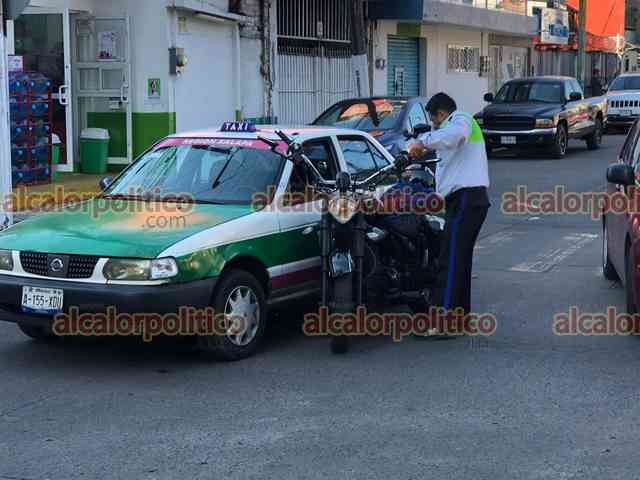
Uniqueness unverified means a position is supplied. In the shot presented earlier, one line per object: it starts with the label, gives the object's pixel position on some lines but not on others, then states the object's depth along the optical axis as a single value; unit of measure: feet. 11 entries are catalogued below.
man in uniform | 25.12
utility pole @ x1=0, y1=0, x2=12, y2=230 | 37.60
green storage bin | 55.11
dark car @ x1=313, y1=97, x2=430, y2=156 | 51.67
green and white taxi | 21.42
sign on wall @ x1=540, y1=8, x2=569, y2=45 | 124.16
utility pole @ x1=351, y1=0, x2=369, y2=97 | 67.97
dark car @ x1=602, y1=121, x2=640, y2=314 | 24.03
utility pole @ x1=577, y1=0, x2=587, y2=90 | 115.55
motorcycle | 23.65
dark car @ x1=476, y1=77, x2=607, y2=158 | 75.25
